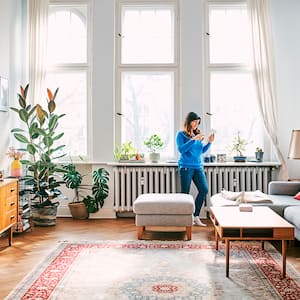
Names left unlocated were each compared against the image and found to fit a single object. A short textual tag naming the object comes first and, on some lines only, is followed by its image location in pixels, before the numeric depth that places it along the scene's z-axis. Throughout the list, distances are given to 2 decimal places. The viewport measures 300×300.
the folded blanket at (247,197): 4.88
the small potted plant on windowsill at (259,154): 6.23
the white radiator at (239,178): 6.15
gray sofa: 4.36
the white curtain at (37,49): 6.27
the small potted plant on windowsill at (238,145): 6.33
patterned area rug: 3.16
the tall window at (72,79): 6.50
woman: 5.57
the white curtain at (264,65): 6.16
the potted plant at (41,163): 5.64
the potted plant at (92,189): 6.11
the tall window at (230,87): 6.45
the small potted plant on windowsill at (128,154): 6.23
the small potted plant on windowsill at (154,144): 6.27
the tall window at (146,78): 6.48
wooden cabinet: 4.42
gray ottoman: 4.82
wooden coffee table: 3.53
